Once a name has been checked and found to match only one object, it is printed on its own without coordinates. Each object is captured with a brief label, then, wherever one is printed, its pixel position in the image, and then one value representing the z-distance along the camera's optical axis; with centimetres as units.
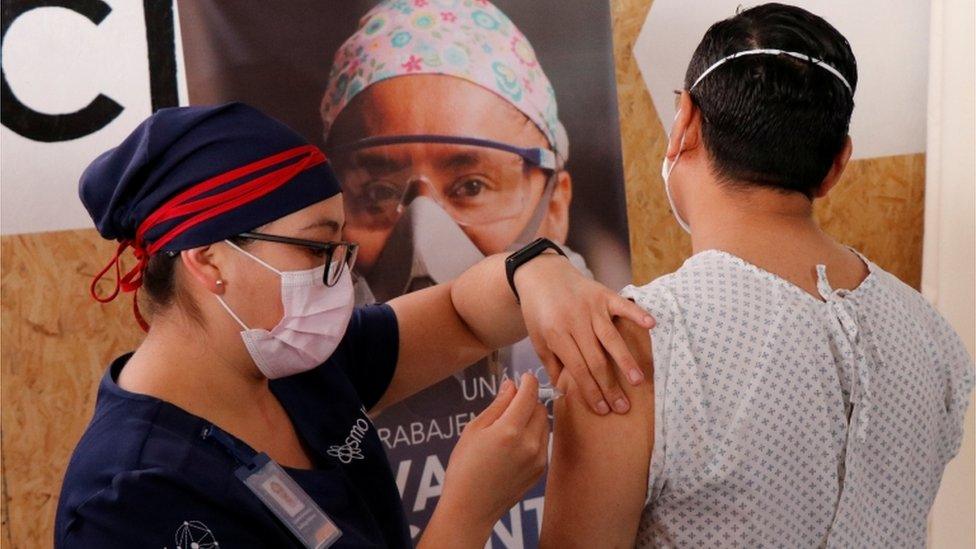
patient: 121
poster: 234
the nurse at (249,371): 130
